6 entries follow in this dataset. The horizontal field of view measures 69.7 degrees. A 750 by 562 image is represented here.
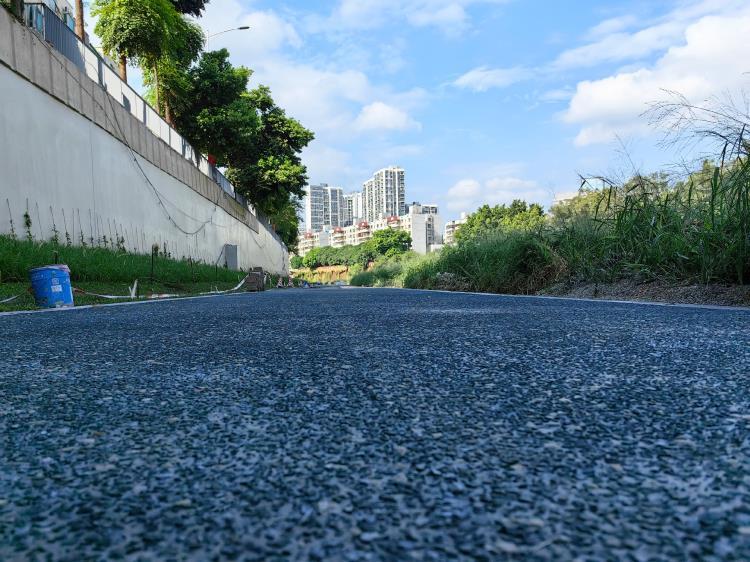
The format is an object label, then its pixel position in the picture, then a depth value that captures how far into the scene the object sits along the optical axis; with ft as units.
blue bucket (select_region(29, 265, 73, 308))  18.74
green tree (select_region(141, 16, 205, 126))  66.16
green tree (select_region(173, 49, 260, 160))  74.28
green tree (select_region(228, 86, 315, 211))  88.74
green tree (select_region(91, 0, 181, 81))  48.24
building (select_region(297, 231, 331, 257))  534.78
